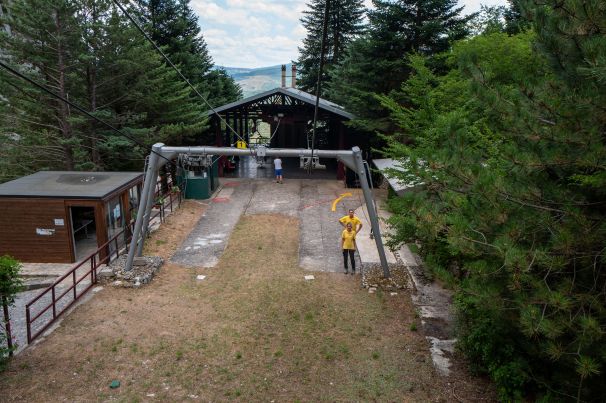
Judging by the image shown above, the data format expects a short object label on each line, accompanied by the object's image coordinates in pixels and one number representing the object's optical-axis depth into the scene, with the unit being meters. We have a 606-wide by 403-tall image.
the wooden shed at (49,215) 11.73
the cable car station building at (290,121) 23.31
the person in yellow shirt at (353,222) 11.32
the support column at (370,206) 10.74
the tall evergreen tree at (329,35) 39.31
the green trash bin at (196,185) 19.17
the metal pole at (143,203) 10.83
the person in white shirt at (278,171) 22.66
